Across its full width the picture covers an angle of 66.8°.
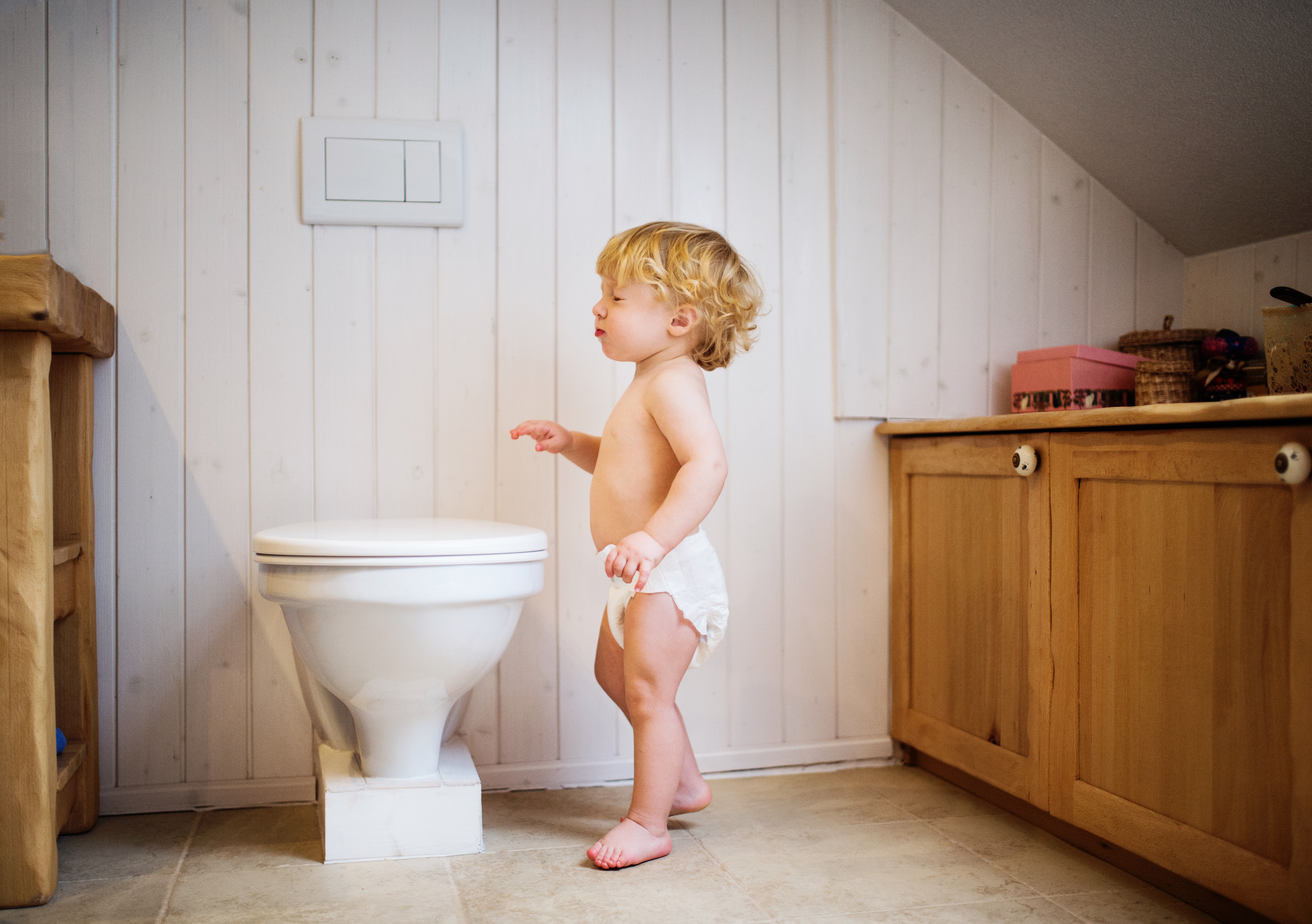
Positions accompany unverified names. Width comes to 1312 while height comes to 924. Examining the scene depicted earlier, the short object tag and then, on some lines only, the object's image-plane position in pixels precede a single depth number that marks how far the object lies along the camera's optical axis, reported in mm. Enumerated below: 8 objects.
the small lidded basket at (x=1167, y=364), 1724
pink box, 1746
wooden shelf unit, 1182
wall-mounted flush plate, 1668
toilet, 1217
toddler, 1387
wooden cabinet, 1079
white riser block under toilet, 1384
